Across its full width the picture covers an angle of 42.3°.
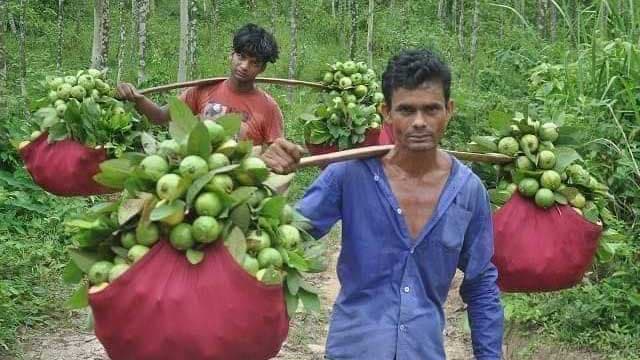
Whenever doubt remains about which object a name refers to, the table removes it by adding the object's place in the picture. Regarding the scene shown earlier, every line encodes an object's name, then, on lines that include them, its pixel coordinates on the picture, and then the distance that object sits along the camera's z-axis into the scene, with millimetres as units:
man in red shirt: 4473
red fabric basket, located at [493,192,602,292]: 2914
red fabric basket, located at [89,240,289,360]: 1784
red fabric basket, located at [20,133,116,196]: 4398
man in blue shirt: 2211
